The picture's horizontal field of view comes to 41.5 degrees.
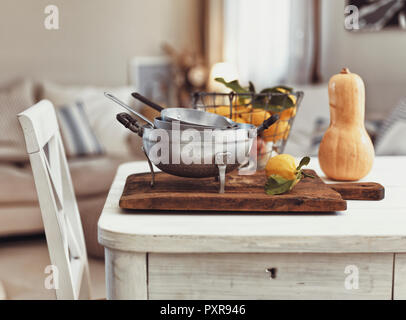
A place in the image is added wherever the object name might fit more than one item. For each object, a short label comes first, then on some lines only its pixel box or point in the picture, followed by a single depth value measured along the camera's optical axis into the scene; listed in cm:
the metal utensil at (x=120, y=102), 95
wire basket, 117
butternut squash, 112
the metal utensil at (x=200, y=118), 104
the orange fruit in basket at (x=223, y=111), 119
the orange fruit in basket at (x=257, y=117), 116
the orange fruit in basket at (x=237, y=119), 118
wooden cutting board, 91
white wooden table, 81
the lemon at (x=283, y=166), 99
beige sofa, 281
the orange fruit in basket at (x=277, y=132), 120
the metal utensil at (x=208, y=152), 91
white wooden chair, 105
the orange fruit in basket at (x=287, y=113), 121
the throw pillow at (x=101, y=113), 361
